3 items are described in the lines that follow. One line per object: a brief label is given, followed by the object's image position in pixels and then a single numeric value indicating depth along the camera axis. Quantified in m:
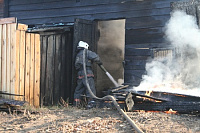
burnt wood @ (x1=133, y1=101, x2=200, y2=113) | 10.46
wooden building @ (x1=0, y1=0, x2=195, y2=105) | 17.95
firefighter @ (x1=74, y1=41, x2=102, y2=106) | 17.42
